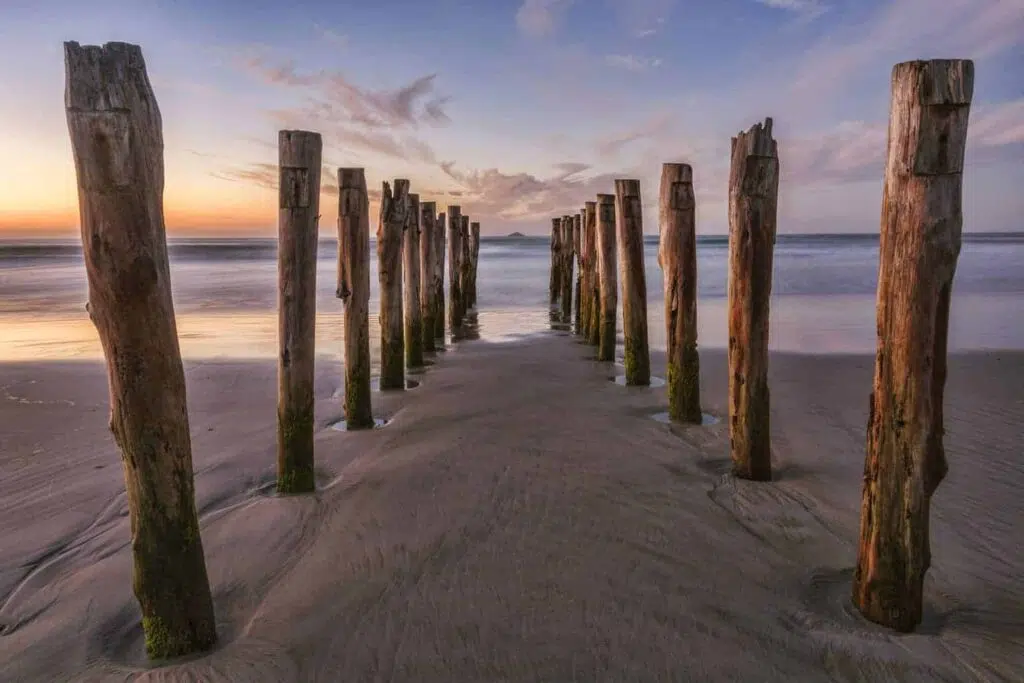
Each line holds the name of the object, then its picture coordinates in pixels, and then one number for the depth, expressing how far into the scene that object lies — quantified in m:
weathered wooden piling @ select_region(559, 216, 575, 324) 17.52
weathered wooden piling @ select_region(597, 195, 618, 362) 9.77
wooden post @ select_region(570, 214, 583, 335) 14.19
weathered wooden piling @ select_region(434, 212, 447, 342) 12.63
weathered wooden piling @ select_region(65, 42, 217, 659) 2.44
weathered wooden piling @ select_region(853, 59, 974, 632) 2.64
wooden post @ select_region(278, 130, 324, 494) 4.60
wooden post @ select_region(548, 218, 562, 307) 19.70
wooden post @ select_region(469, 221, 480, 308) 19.91
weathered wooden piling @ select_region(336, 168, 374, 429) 6.39
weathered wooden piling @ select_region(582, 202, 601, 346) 11.52
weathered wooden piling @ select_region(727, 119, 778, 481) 4.50
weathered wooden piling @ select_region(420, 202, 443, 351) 11.41
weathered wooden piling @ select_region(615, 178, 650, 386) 8.08
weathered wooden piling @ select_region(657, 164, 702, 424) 6.09
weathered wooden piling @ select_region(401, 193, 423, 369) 9.71
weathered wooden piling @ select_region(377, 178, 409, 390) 7.80
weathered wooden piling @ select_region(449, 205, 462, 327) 14.93
